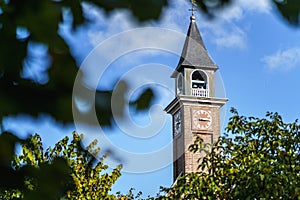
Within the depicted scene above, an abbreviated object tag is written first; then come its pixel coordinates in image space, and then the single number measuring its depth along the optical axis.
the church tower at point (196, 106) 55.54
